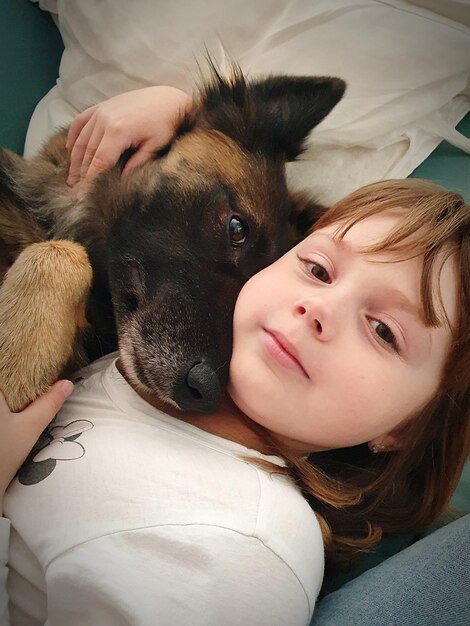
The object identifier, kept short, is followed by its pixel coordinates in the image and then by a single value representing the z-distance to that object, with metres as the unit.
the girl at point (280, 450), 0.30
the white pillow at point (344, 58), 0.55
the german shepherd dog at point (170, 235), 0.38
